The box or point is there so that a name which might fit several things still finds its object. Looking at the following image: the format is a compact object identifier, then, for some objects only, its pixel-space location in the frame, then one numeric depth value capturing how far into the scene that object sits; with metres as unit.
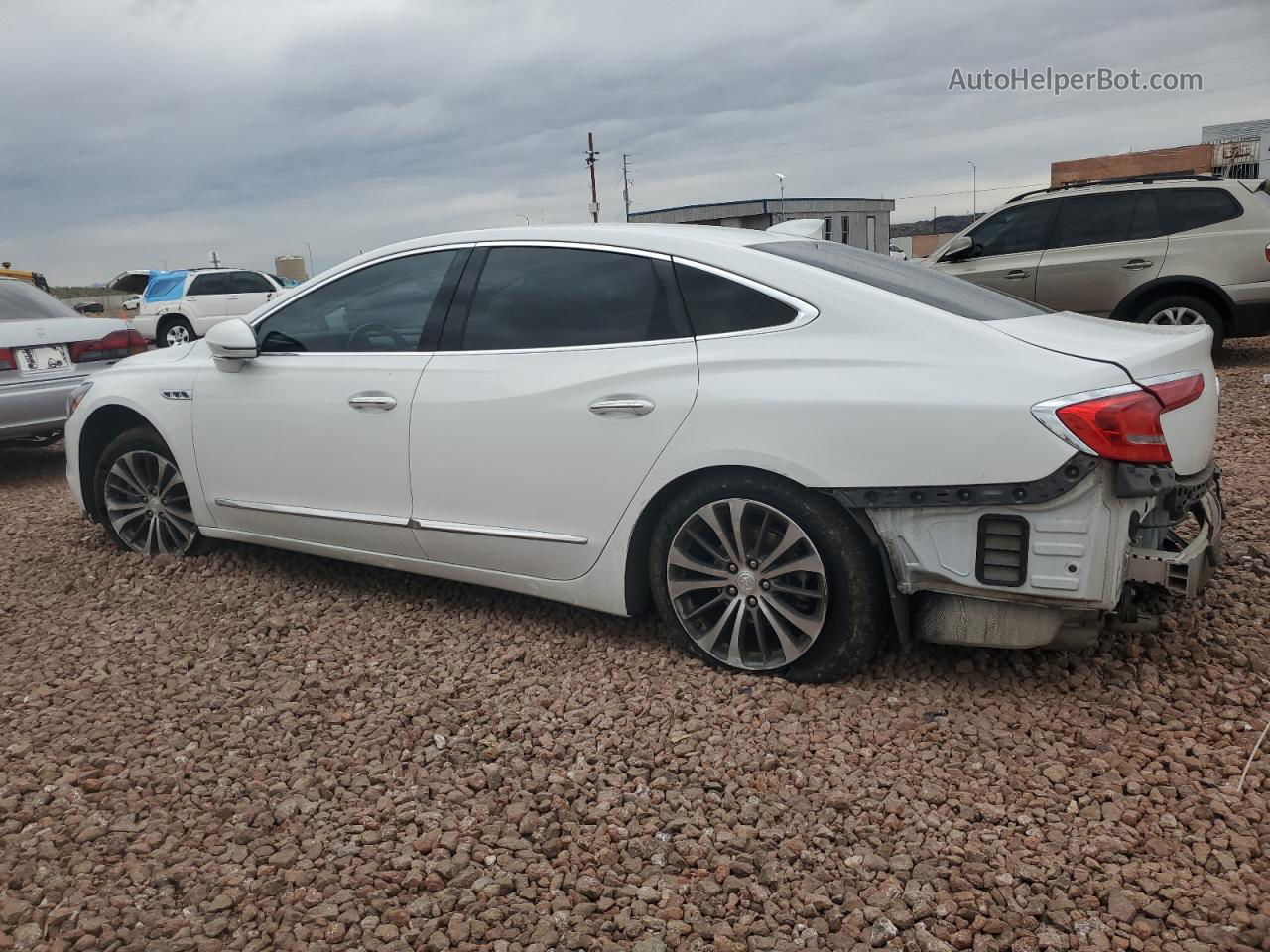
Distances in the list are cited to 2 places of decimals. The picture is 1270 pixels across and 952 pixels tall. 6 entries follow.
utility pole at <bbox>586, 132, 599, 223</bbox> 50.41
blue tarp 19.80
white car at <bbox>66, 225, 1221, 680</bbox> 2.93
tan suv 8.71
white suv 19.69
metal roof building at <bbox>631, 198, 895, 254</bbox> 35.66
